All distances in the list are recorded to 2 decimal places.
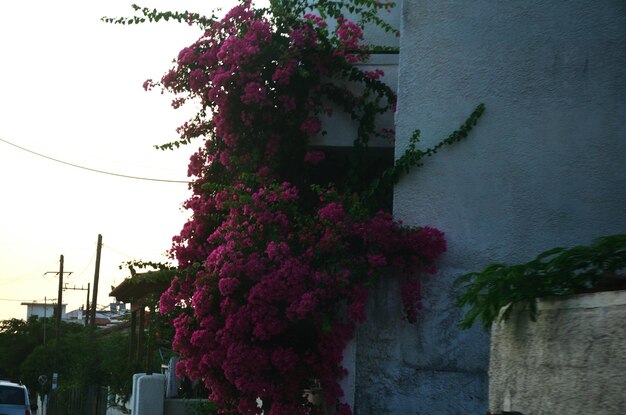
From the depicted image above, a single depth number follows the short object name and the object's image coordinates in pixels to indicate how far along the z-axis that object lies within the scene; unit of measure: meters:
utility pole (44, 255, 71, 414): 48.47
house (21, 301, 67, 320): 145.38
